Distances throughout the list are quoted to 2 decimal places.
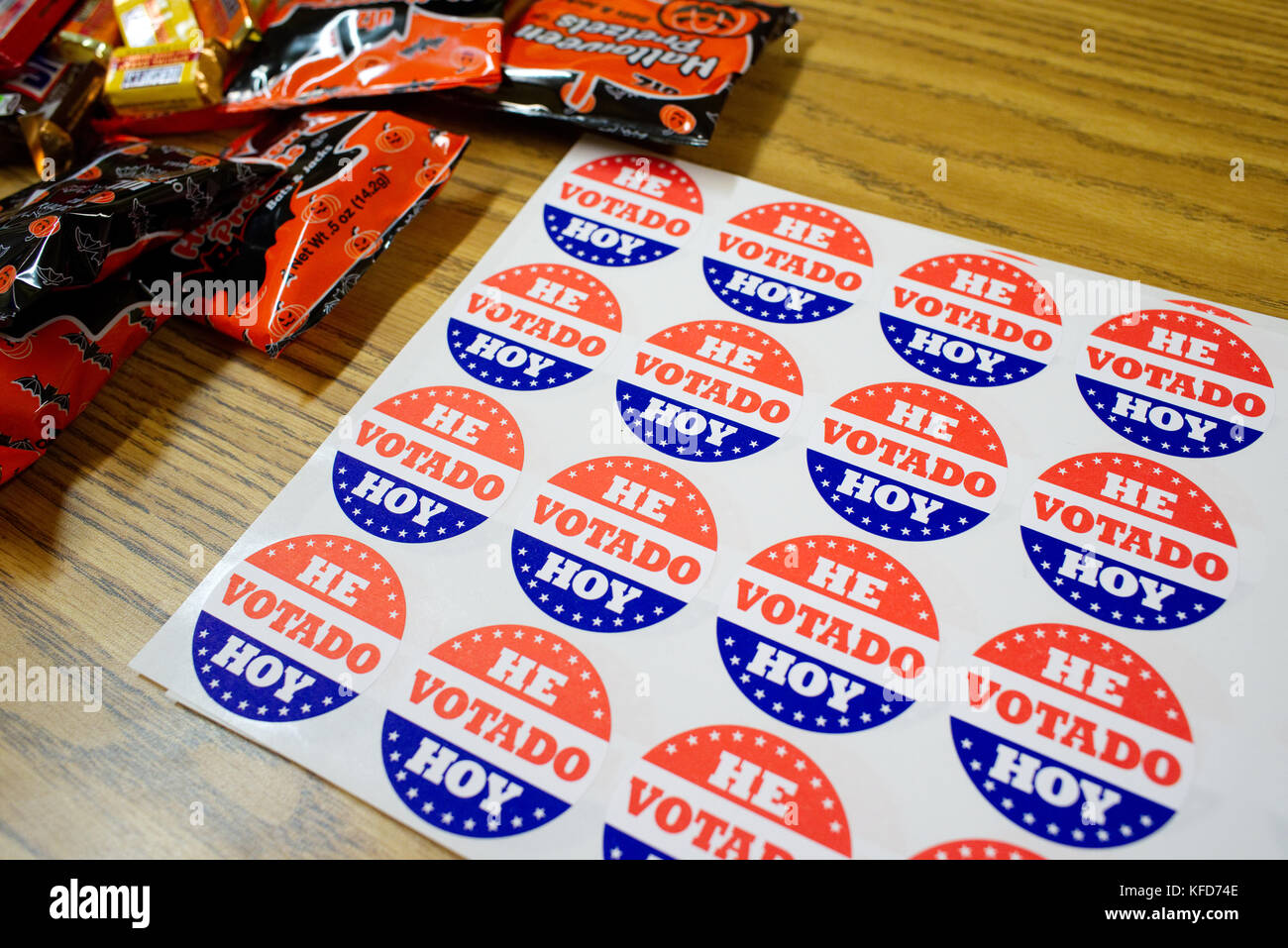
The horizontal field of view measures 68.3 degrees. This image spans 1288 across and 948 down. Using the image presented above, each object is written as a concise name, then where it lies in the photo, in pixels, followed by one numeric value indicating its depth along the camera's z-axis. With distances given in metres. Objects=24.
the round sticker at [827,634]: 0.21
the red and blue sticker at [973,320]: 0.26
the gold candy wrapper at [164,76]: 0.31
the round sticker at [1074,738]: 0.20
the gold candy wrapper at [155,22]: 0.31
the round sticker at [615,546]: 0.23
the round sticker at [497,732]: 0.20
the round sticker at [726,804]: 0.20
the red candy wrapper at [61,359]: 0.24
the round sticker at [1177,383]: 0.25
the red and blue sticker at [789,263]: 0.28
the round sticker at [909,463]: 0.24
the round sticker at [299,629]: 0.22
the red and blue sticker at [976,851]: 0.19
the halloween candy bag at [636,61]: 0.30
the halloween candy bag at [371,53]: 0.31
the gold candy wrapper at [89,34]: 0.31
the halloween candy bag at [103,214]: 0.24
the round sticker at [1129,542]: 0.22
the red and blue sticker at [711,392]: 0.25
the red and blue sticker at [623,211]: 0.29
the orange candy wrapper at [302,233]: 0.27
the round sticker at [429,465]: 0.24
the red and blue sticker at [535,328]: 0.27
